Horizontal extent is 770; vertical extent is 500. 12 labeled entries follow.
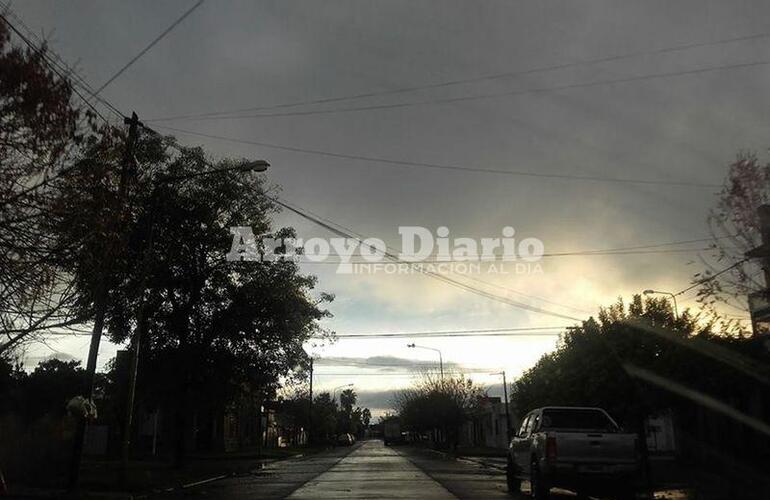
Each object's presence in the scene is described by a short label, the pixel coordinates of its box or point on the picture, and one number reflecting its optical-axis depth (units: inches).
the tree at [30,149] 371.6
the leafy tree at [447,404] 2489.3
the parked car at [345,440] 3963.3
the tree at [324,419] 3612.2
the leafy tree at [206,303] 1059.9
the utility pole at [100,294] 465.4
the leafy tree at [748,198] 520.4
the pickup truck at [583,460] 552.1
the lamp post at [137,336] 706.2
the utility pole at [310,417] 3161.9
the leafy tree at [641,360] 764.0
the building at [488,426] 2527.1
